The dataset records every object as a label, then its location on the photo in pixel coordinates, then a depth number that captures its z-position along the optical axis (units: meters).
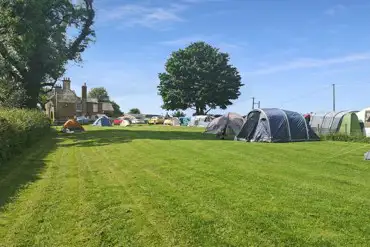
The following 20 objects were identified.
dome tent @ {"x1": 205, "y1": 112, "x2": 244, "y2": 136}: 24.56
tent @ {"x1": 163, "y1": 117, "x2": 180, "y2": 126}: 56.30
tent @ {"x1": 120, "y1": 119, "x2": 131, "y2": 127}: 52.30
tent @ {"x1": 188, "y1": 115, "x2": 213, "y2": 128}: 49.38
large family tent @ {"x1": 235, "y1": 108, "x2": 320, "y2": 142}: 19.44
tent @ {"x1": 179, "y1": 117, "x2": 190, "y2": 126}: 56.60
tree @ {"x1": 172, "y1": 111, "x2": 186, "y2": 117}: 67.19
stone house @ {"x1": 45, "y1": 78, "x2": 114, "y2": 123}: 81.12
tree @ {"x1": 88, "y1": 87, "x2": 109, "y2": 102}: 129.75
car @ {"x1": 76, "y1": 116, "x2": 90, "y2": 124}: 64.12
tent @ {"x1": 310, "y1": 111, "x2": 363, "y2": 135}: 26.06
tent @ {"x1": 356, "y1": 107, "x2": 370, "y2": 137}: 29.95
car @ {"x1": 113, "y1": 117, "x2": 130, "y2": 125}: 60.31
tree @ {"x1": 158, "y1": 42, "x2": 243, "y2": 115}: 61.16
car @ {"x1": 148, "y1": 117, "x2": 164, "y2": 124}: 61.96
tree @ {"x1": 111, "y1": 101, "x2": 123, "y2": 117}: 115.00
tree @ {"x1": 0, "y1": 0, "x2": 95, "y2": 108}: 23.39
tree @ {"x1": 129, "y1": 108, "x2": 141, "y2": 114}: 120.00
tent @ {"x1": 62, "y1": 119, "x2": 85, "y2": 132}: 31.47
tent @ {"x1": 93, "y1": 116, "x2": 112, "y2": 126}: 51.90
